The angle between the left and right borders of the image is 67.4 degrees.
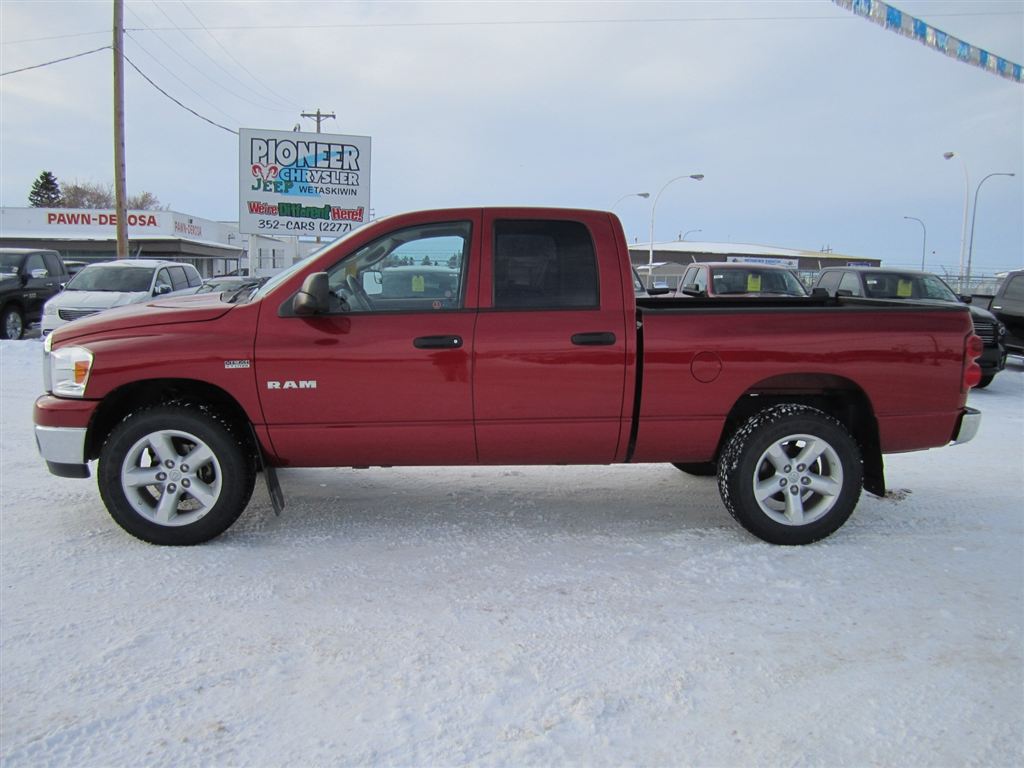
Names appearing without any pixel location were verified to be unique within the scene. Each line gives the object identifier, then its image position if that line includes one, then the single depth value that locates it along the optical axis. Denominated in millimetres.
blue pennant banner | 12102
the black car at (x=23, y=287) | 15312
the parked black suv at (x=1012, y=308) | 12716
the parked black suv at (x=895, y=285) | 12656
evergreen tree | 83062
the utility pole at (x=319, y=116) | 46375
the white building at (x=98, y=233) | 44875
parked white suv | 13562
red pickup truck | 4047
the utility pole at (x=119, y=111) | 20688
